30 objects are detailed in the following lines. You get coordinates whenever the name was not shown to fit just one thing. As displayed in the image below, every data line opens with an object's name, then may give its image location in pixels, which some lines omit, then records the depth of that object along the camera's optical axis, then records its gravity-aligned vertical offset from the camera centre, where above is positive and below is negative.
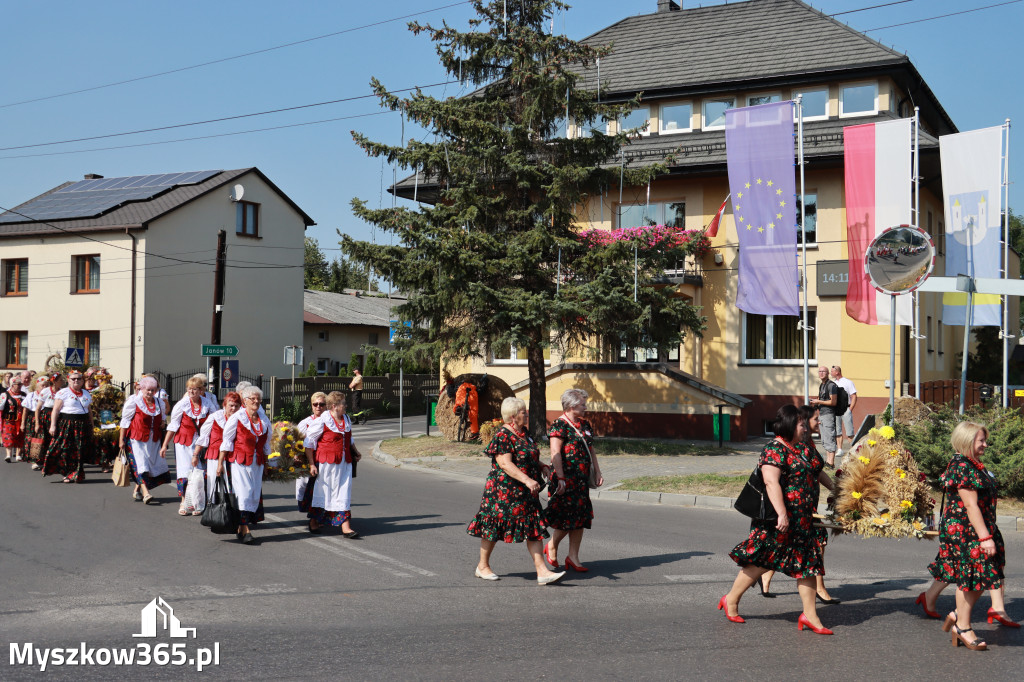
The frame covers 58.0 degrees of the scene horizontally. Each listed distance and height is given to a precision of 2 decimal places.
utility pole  27.41 +1.72
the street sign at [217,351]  26.23 +0.04
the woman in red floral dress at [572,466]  7.87 -0.93
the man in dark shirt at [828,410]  16.52 -0.89
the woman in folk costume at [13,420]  18.56 -1.44
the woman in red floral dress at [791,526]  6.36 -1.15
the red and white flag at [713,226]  23.53 +3.41
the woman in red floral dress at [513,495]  7.62 -1.15
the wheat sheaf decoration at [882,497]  6.67 -0.99
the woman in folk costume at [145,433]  12.25 -1.10
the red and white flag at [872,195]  18.78 +3.44
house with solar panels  35.25 +3.23
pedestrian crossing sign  25.98 -0.21
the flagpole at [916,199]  18.73 +3.40
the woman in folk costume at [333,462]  9.97 -1.18
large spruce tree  18.09 +2.78
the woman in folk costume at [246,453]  9.46 -1.03
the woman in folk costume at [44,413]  15.60 -1.08
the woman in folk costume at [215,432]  9.64 -0.84
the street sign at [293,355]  29.30 -0.05
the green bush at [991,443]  11.92 -1.09
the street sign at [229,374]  27.89 -0.65
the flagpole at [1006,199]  18.06 +3.26
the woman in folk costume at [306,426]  10.10 -0.80
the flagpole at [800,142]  16.10 +4.09
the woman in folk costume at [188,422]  11.32 -0.86
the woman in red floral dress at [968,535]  6.05 -1.15
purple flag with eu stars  18.23 +3.19
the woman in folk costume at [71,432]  14.50 -1.29
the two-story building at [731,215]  22.59 +3.88
